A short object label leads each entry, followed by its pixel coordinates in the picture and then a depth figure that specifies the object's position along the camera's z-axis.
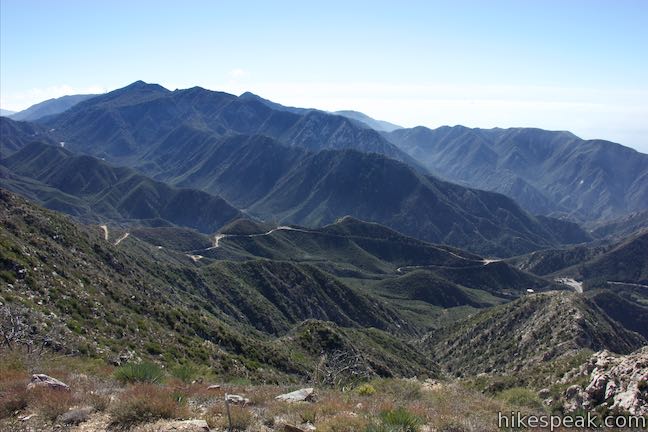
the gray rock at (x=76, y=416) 13.24
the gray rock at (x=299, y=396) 17.66
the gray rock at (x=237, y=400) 16.51
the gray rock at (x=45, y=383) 14.63
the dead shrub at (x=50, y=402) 13.35
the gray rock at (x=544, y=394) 25.59
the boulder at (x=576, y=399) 21.95
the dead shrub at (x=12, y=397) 13.45
